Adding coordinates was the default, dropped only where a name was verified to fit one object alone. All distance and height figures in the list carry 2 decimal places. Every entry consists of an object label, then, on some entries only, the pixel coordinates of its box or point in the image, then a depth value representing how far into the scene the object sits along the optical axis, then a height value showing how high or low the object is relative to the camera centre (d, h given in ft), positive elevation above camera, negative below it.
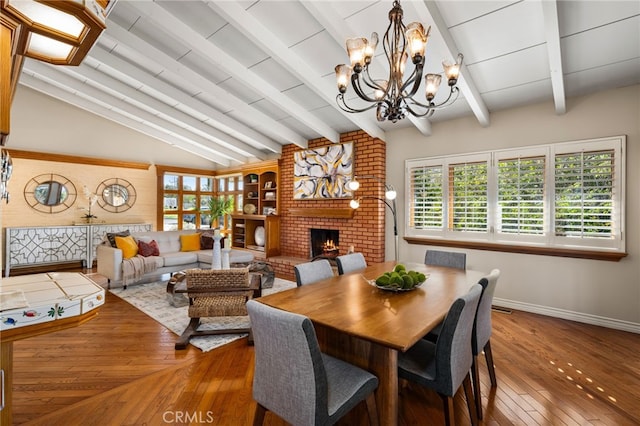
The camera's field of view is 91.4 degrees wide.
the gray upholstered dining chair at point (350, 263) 9.53 -1.54
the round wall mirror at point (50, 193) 19.40 +1.27
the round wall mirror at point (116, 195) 22.15 +1.34
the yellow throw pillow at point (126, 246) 15.66 -1.69
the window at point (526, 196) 10.80 +0.79
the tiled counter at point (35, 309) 3.80 -1.22
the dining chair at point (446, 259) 10.19 -1.48
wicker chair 10.02 -2.63
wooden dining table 4.90 -1.77
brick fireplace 16.01 -0.05
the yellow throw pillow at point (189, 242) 18.94 -1.75
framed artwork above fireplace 16.90 +2.44
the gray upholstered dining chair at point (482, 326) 6.37 -2.38
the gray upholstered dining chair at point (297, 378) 4.26 -2.43
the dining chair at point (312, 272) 7.79 -1.52
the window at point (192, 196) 25.39 +1.47
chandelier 6.11 +3.17
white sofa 15.07 -2.39
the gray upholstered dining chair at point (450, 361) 5.11 -2.58
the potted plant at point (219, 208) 26.37 +0.49
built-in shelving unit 20.70 +0.00
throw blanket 15.05 -2.69
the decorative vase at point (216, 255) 12.86 -1.71
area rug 9.93 -3.88
